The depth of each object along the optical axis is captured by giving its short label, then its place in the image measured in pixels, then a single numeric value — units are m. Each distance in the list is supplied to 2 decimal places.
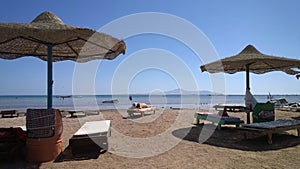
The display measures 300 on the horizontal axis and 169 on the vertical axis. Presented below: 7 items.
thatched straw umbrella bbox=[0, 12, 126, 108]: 2.96
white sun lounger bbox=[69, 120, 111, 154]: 3.66
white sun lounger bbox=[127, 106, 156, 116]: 9.32
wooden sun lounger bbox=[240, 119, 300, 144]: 4.33
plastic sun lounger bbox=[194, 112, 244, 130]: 5.82
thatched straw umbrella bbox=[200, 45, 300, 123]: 5.57
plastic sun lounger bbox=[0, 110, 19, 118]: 9.76
